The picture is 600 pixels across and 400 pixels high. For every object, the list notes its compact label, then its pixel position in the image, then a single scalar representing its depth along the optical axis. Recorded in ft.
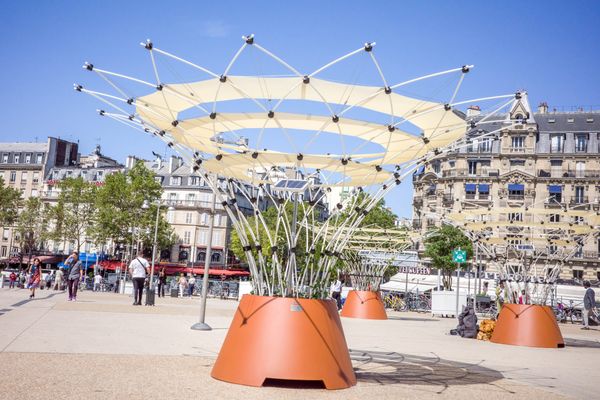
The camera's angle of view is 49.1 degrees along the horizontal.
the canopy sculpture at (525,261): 63.05
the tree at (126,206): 249.96
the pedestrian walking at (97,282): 148.25
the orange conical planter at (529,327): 62.75
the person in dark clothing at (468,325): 69.15
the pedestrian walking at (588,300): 101.81
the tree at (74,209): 272.10
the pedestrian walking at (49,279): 147.84
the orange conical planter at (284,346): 30.09
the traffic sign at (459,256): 98.73
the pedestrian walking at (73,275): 79.87
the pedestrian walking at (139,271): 78.74
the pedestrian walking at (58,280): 135.23
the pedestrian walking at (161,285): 140.15
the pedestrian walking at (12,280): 146.37
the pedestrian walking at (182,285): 153.48
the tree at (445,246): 217.77
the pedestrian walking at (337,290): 111.96
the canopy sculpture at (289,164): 30.58
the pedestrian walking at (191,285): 154.51
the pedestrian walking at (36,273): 95.20
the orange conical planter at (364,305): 93.81
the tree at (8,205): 299.38
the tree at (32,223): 284.82
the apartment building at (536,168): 247.09
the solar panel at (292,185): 34.38
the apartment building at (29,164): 341.21
